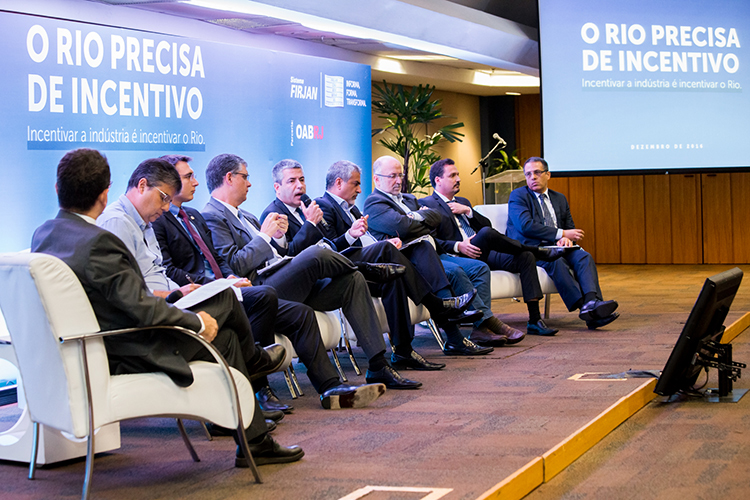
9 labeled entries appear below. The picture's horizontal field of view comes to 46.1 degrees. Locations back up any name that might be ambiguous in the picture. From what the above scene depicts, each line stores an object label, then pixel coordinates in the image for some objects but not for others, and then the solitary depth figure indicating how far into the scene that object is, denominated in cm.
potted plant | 1083
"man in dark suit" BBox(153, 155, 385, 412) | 391
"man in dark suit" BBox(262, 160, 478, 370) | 470
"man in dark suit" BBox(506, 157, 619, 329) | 618
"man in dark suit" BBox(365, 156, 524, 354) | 533
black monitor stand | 401
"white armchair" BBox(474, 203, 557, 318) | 604
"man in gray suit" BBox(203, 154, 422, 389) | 421
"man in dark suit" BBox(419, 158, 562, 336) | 596
